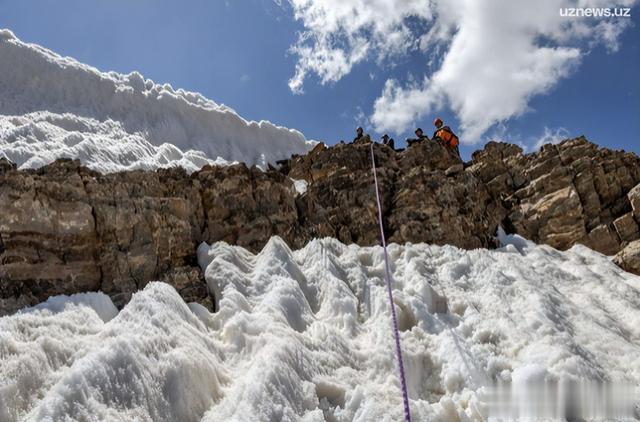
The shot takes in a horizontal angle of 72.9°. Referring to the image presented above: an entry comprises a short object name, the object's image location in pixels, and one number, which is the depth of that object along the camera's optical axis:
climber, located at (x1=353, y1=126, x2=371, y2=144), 18.27
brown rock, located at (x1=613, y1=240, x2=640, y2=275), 13.02
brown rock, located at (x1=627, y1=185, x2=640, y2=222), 14.64
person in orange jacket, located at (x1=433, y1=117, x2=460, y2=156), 19.25
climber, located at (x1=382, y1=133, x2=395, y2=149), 19.48
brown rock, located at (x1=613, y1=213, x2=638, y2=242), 14.28
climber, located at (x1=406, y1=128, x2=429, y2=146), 18.77
